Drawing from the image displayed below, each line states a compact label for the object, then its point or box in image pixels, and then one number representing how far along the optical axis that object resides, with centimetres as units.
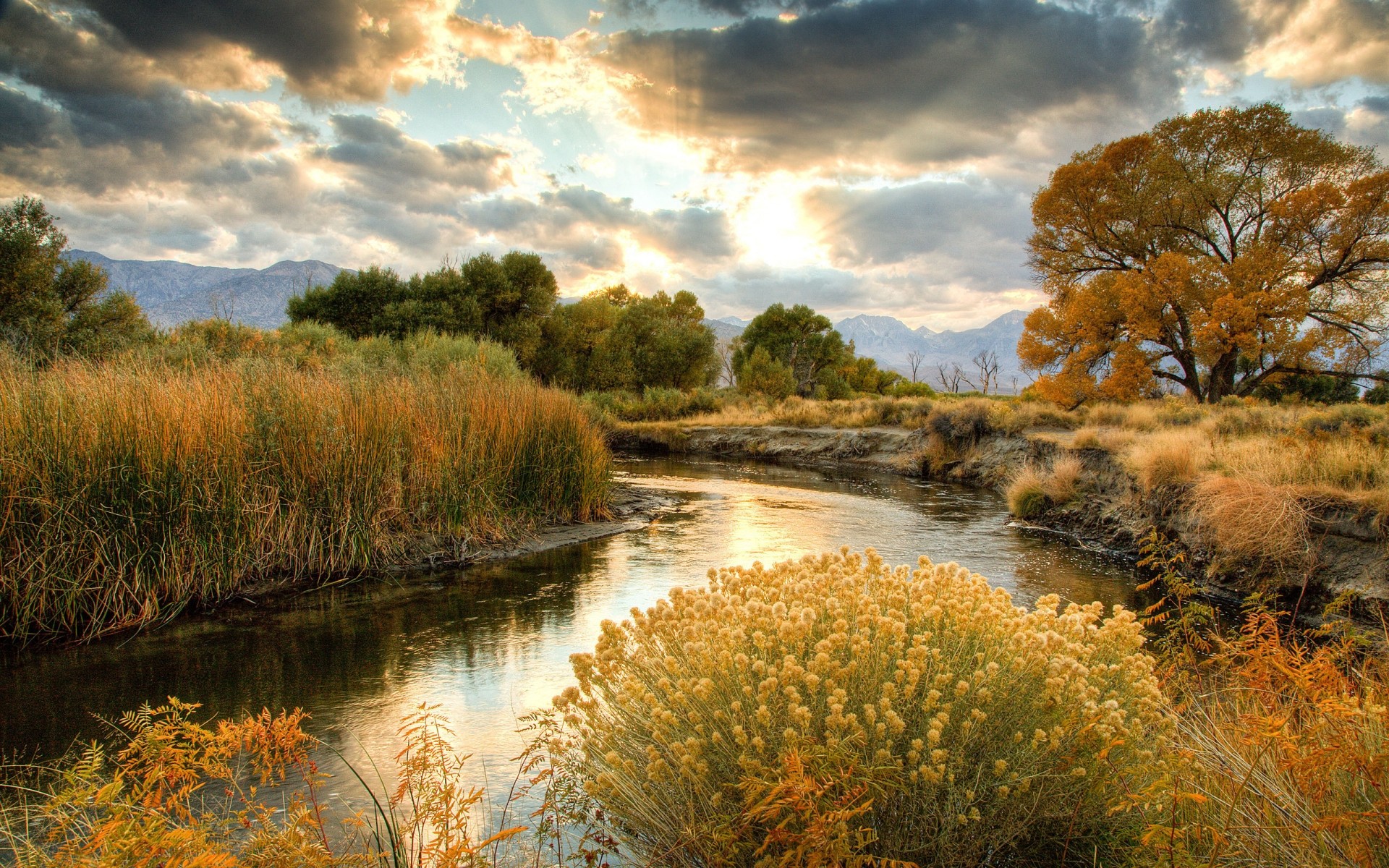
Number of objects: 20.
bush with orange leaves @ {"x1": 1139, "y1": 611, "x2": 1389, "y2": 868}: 185
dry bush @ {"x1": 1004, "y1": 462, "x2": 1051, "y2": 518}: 1274
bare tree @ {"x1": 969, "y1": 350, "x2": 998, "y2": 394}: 5338
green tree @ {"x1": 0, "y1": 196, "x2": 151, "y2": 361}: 1346
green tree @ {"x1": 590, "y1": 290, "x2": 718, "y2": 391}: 4275
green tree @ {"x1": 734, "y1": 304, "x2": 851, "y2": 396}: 5562
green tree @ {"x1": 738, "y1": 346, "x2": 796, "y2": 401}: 4497
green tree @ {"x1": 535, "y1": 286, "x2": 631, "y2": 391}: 3813
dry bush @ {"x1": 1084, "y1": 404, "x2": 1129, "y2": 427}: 1955
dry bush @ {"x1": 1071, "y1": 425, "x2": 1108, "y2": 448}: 1425
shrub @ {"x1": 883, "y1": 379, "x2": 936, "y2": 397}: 4744
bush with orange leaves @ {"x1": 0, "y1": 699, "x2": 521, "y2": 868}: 189
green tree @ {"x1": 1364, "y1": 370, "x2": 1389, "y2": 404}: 2719
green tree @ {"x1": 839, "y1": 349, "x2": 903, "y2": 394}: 6091
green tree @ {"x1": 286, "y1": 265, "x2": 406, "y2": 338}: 2992
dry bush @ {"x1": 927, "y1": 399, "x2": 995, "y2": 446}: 2023
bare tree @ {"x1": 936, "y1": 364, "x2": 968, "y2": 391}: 5671
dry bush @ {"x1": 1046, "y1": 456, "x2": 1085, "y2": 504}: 1252
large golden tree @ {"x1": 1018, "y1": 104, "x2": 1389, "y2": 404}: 2061
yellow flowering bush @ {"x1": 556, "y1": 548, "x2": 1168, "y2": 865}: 212
